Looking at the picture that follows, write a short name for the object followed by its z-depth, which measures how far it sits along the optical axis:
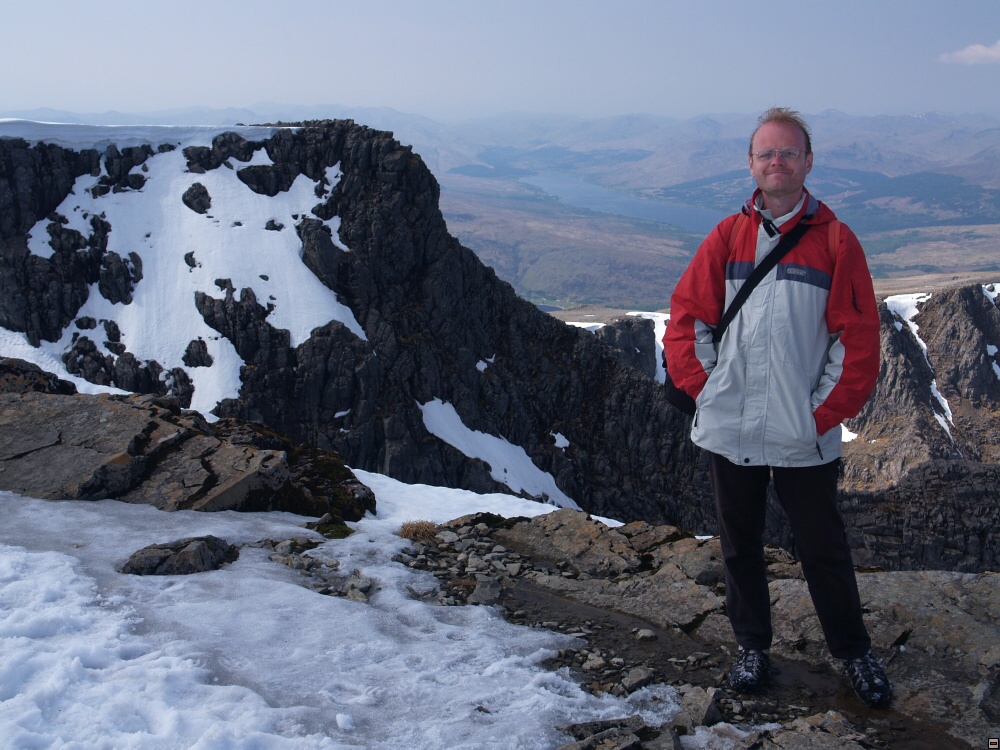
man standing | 5.66
